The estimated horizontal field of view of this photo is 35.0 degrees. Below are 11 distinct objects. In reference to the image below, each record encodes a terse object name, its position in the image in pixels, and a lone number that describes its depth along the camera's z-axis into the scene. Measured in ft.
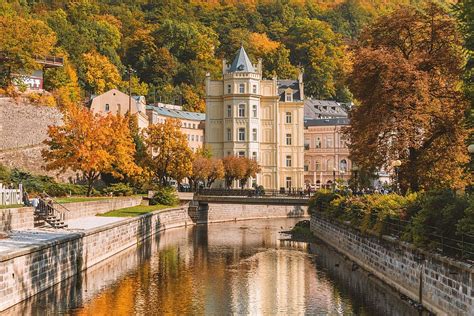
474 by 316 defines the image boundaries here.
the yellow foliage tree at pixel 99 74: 383.24
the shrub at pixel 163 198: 235.20
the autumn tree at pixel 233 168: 287.28
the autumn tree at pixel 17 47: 233.76
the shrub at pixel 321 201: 174.60
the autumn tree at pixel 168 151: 244.83
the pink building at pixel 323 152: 361.10
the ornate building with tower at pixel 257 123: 313.53
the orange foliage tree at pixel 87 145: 193.67
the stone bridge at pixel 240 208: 225.56
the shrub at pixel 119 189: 222.89
